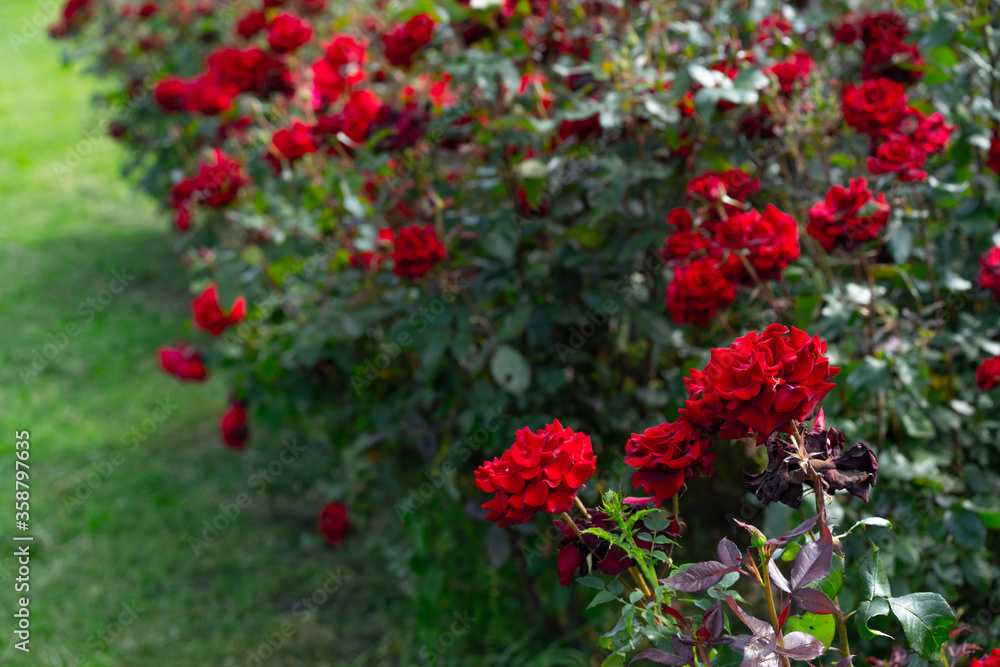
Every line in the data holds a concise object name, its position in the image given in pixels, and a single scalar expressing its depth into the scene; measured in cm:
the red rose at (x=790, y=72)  174
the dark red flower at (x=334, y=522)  252
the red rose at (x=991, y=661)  86
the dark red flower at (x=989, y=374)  153
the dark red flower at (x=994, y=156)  164
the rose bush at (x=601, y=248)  158
